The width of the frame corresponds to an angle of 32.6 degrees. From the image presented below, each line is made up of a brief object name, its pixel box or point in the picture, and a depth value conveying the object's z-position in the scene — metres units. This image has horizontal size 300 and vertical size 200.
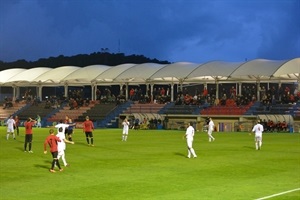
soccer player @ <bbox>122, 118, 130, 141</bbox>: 43.22
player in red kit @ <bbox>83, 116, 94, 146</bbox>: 37.03
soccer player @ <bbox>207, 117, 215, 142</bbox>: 43.00
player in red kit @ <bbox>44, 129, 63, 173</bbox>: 22.36
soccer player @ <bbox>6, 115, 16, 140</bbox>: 44.47
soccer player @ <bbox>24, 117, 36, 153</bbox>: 32.34
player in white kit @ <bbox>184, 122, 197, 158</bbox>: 28.53
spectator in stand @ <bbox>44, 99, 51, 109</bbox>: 86.90
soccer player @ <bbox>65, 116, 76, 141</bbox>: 39.00
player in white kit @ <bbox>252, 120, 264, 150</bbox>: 33.62
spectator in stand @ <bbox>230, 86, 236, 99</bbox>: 75.44
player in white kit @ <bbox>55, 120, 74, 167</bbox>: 23.28
